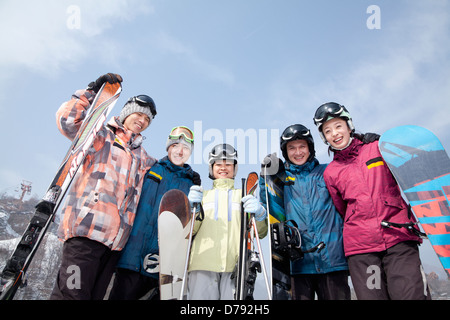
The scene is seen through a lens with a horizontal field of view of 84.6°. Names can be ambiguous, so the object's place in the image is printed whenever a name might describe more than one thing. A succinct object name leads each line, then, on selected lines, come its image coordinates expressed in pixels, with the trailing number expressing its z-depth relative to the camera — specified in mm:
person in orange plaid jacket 2906
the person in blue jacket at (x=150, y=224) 3363
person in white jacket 3203
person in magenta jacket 2711
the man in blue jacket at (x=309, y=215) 3236
